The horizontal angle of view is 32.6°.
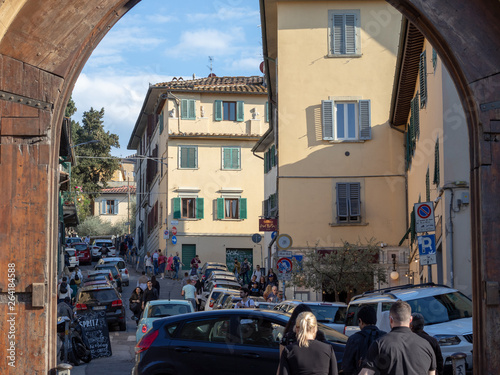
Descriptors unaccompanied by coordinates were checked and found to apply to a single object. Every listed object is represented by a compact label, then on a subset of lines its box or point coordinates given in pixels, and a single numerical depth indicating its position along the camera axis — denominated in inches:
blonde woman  317.7
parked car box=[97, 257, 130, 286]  1889.8
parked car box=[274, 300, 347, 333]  796.6
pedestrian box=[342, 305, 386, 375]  336.5
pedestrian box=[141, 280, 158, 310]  1099.3
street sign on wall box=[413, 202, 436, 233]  746.8
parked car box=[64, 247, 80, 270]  2127.0
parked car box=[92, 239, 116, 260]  2544.3
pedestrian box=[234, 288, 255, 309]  934.4
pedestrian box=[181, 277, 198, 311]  1179.9
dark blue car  490.3
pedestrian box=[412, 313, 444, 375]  365.4
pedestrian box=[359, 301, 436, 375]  289.0
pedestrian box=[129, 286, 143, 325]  1142.5
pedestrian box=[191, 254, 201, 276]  1823.3
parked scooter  749.9
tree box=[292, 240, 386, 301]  1272.1
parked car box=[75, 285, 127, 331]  1085.8
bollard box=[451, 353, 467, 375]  398.9
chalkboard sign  818.8
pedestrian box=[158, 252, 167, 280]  2036.2
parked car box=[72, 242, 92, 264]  2367.1
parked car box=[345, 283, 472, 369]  557.3
